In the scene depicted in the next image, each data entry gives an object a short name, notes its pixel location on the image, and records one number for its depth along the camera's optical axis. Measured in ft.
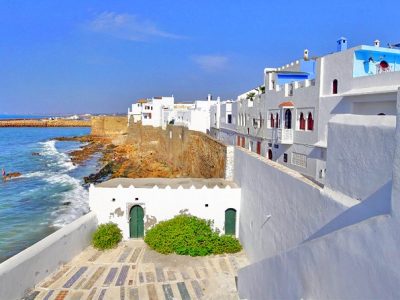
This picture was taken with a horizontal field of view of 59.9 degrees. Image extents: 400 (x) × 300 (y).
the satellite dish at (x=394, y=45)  45.60
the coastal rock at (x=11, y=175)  122.42
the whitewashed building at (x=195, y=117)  129.39
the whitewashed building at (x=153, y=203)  46.03
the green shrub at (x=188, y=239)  41.68
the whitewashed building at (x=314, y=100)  37.29
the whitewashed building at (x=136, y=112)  205.46
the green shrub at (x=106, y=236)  42.83
